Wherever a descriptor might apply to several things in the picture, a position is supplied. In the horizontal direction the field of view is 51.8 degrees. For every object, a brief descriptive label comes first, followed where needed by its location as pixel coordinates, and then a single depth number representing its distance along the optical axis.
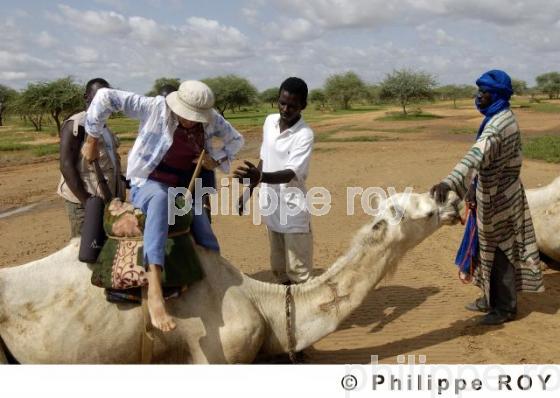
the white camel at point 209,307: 3.80
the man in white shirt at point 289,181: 4.77
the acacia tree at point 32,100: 37.06
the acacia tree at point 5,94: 66.41
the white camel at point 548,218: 7.16
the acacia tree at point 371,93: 70.94
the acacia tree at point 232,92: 68.24
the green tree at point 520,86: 105.03
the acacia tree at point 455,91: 98.93
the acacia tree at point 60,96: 35.81
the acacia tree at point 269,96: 99.81
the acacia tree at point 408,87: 55.62
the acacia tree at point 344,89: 78.50
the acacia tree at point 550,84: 92.75
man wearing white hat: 3.68
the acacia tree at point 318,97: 83.69
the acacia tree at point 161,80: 63.20
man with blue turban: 4.99
